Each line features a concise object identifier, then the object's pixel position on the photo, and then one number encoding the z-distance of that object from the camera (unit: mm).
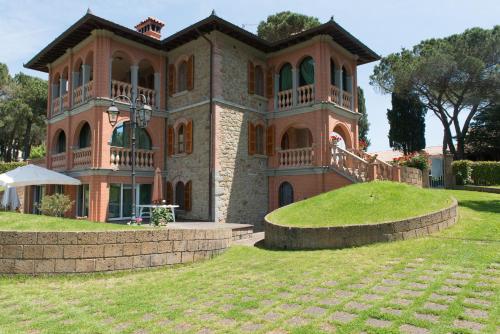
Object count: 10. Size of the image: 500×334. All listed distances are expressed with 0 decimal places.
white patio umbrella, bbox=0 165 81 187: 14156
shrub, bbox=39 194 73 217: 14258
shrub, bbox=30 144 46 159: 37009
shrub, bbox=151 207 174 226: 10203
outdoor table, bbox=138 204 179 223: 15572
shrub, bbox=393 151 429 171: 17548
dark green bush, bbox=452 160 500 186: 21828
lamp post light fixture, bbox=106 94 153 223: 11328
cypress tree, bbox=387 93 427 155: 32594
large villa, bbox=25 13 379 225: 15672
